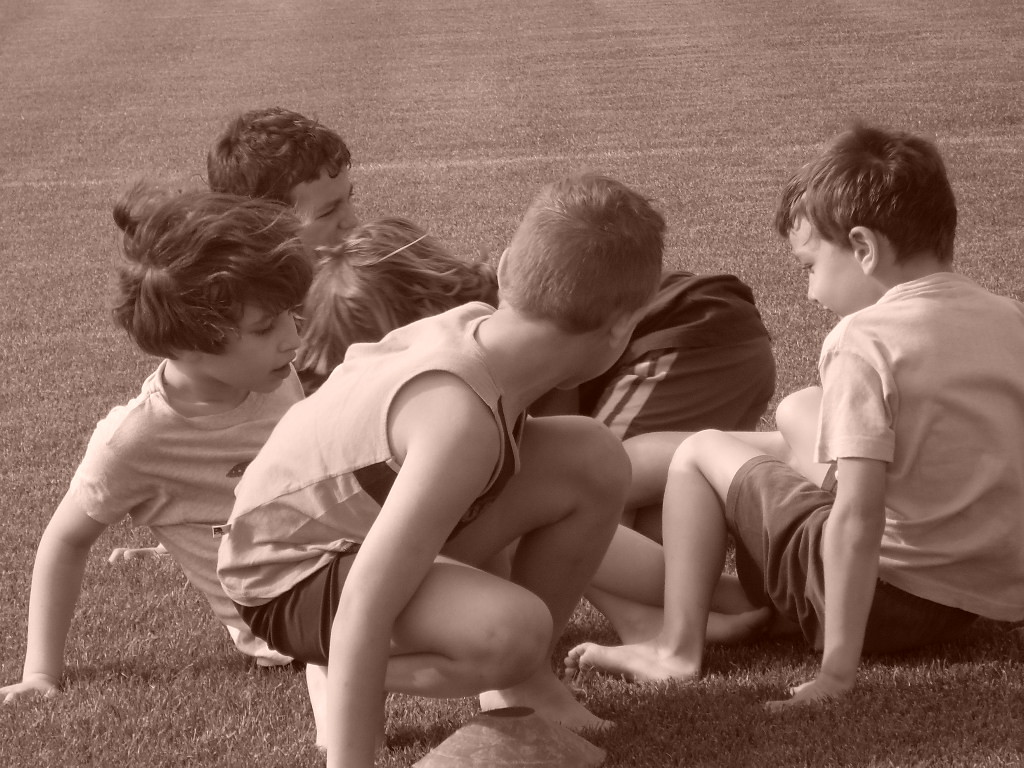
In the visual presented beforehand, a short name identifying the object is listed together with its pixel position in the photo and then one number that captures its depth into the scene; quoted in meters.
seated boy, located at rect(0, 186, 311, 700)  5.82
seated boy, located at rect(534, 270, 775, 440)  7.34
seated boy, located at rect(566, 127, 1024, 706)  5.44
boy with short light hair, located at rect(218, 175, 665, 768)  4.57
